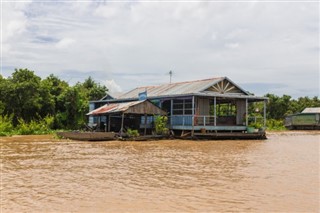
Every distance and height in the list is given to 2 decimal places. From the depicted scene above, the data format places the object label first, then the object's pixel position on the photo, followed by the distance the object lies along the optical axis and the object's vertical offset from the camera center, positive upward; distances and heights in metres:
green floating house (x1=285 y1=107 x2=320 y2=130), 42.66 +0.57
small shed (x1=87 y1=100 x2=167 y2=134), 20.61 +0.44
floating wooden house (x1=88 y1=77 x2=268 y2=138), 21.55 +0.66
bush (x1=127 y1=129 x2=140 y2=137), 20.33 -0.62
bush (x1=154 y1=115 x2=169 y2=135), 21.70 -0.17
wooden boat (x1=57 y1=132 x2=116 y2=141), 19.83 -0.80
